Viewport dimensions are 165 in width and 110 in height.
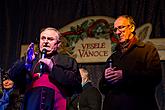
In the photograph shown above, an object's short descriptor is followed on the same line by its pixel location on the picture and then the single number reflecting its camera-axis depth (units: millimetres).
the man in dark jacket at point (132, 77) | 2428
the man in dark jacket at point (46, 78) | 2314
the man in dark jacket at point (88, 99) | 3562
